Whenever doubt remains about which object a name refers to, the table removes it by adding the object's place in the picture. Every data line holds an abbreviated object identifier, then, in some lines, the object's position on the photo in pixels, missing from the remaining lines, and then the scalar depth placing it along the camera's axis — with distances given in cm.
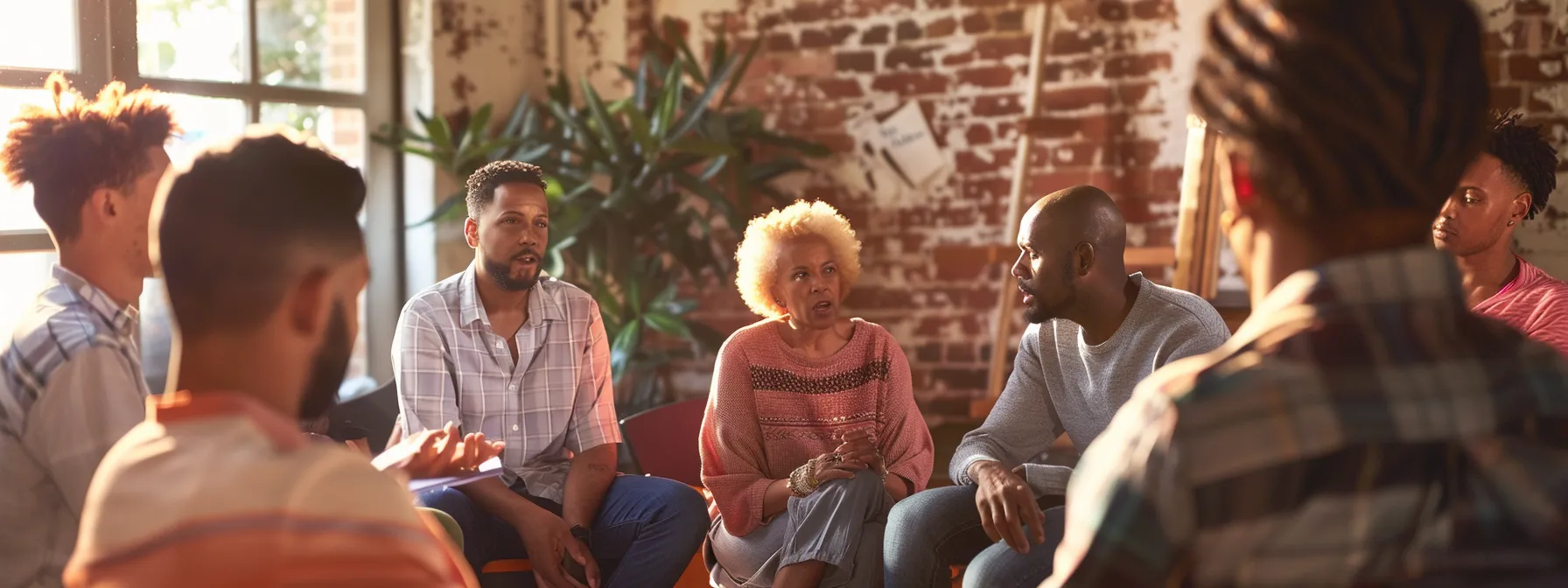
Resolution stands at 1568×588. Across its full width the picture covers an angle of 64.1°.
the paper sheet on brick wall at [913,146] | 418
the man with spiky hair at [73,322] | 164
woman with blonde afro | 252
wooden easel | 346
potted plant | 394
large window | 311
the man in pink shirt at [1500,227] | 254
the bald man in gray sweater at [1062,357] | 234
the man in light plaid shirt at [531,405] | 266
